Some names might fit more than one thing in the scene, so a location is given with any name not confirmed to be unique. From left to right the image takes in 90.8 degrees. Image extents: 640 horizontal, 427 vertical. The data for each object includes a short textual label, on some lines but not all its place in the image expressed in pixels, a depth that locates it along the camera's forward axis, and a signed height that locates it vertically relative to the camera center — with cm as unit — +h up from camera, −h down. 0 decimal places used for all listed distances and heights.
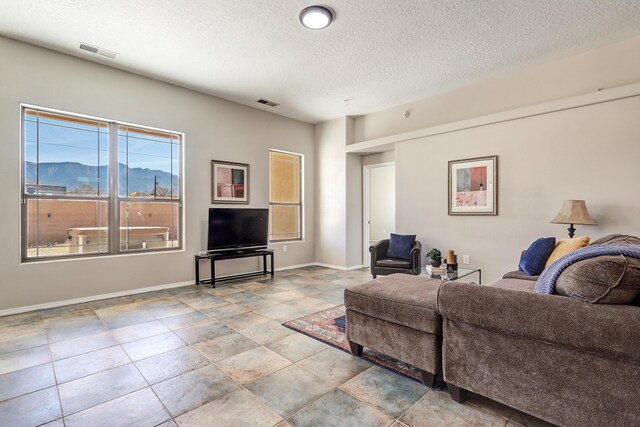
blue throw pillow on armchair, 483 -52
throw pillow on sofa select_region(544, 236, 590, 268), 297 -33
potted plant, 382 -57
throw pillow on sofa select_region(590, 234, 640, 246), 217 -21
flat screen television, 493 -26
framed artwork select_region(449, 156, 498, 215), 443 +38
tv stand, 479 -71
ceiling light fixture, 293 +188
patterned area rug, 226 -111
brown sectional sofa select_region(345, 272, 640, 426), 134 -69
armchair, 452 -73
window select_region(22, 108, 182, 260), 377 +35
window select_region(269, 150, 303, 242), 616 +33
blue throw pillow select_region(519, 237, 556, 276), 318 -45
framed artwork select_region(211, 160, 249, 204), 521 +53
